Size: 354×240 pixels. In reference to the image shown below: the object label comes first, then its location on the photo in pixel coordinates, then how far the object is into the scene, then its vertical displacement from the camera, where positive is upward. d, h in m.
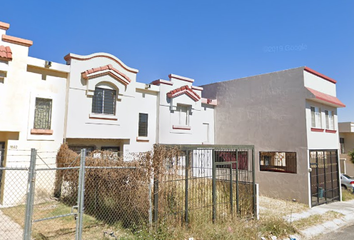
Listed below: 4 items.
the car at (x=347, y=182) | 18.59 -2.34
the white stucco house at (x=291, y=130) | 13.78 +1.18
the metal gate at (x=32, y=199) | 4.75 -1.10
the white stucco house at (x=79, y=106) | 10.32 +1.99
